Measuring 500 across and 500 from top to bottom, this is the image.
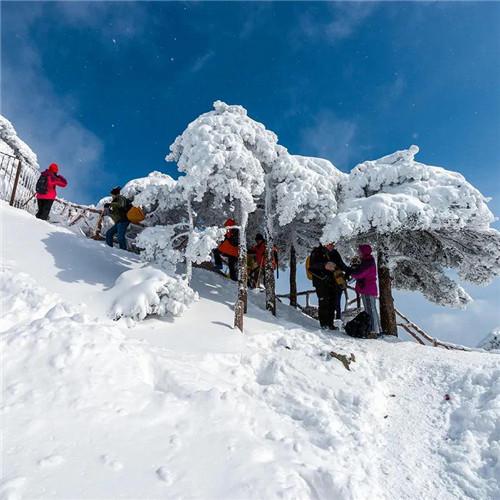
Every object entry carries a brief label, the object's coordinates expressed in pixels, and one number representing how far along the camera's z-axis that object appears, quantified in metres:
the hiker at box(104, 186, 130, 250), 12.06
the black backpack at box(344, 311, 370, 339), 9.54
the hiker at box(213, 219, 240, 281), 13.01
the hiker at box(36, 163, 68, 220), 12.22
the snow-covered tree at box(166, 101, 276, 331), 9.89
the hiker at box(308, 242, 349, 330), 10.10
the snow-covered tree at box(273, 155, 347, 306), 11.47
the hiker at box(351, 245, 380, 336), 9.77
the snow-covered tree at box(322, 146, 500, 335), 9.70
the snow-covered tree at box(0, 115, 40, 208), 14.05
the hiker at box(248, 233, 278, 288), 13.92
